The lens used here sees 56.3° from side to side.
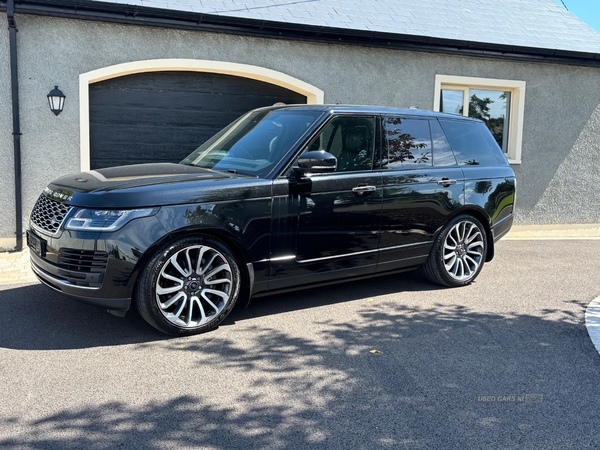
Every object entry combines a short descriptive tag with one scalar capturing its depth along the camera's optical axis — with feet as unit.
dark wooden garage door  27.04
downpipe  24.02
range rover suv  13.93
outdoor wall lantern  25.07
